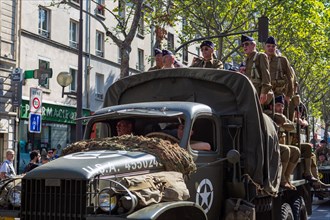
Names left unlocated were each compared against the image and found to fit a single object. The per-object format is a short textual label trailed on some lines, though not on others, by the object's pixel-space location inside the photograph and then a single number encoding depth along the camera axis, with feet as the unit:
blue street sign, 56.95
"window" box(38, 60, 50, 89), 81.20
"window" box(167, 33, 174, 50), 128.57
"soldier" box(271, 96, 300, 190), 28.40
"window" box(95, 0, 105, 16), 105.58
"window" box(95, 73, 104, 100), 106.73
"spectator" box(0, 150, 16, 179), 42.05
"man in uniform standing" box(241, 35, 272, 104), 28.14
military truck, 18.21
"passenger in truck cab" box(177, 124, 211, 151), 22.65
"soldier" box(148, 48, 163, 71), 32.00
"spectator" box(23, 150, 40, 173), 40.78
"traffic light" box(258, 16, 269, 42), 68.69
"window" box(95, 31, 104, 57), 107.04
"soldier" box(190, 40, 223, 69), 29.84
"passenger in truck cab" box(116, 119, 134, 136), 24.27
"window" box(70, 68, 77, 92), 96.68
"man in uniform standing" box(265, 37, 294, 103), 31.45
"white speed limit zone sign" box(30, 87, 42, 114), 58.90
